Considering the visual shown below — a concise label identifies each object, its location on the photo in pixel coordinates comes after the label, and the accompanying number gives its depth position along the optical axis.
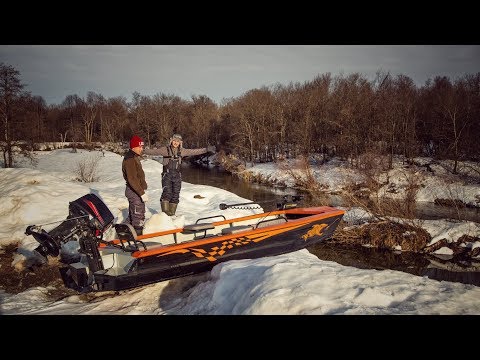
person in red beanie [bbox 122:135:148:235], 5.71
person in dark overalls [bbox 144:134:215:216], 6.95
